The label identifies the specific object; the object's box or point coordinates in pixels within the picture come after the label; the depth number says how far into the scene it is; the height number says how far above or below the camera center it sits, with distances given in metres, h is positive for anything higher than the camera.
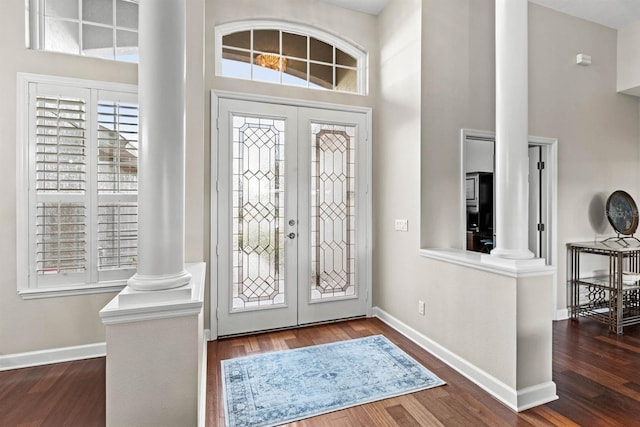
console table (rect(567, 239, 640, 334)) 3.42 -0.82
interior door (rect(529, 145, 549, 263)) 3.81 +0.09
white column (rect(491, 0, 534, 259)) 2.43 +0.63
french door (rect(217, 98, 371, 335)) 3.23 -0.05
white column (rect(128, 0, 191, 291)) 1.69 +0.37
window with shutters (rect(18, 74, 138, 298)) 2.58 +0.21
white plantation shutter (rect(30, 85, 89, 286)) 2.60 +0.21
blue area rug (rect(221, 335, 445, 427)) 2.10 -1.27
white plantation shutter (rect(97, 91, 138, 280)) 2.77 +0.23
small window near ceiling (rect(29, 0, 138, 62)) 2.70 +1.61
